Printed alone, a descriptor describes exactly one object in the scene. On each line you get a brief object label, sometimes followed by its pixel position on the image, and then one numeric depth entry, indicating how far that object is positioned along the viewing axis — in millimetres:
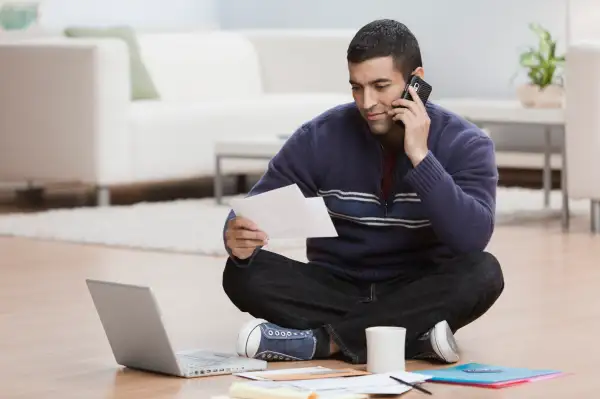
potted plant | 9723
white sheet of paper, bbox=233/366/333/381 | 4243
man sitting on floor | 4494
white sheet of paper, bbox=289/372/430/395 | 4001
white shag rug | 7902
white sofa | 9700
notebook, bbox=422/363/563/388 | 4182
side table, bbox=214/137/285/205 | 9554
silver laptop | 4266
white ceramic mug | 4287
